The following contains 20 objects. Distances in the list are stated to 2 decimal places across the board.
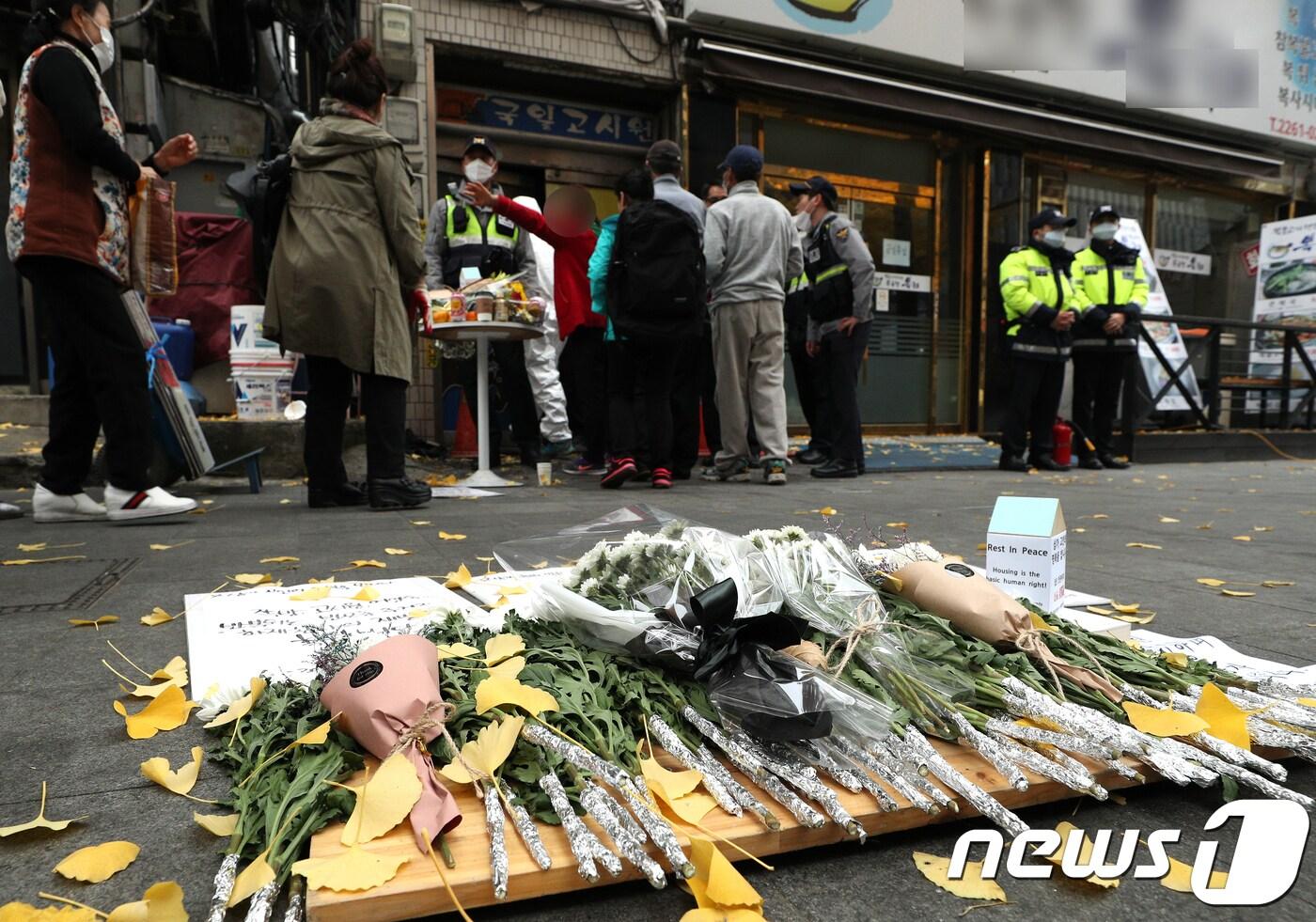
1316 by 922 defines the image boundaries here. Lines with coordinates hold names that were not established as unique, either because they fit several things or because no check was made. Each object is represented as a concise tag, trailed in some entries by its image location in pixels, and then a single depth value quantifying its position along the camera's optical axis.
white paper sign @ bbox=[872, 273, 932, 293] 9.79
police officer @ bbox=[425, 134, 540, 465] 5.43
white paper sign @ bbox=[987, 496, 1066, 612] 1.79
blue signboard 8.12
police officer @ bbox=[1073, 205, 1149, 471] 7.34
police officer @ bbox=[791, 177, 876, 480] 6.12
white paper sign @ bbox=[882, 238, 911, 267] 9.88
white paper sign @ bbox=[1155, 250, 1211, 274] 12.16
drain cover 2.21
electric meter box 7.10
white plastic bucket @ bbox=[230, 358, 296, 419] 5.59
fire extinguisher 7.46
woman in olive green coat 3.83
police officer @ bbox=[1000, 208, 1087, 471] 6.87
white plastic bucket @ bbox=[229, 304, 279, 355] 5.53
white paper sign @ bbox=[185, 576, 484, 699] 1.59
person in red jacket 5.87
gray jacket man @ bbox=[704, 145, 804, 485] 5.59
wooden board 0.86
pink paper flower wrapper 1.10
